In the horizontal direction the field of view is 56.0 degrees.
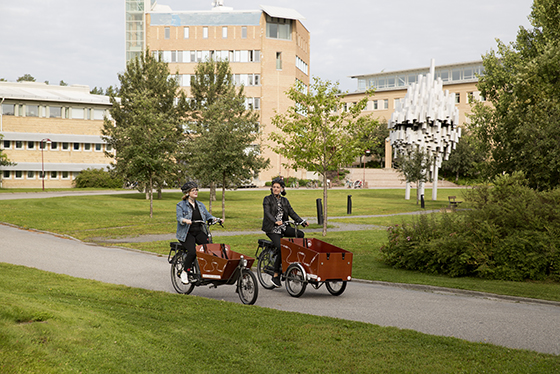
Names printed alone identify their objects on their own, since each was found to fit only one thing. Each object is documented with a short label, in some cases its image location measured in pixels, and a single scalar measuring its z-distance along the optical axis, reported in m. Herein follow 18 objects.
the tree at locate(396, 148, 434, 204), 46.66
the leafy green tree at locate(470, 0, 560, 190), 19.58
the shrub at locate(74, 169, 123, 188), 71.44
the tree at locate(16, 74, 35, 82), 129.00
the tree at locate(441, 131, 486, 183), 82.81
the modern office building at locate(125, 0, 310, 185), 78.88
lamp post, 75.14
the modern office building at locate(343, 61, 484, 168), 98.44
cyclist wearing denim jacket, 9.54
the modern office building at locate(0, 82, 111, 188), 77.25
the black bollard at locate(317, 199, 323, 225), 26.15
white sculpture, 50.12
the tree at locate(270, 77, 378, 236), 22.16
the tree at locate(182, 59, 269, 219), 28.34
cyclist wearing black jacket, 10.15
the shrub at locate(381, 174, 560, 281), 11.85
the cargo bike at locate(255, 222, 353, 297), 9.34
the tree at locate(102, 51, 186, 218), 29.52
